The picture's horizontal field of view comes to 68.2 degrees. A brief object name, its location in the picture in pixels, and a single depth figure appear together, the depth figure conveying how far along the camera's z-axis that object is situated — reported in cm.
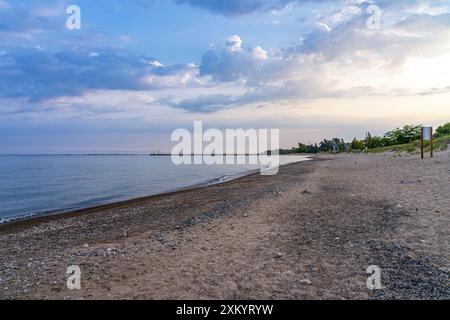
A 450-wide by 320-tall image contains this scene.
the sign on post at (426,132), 2870
